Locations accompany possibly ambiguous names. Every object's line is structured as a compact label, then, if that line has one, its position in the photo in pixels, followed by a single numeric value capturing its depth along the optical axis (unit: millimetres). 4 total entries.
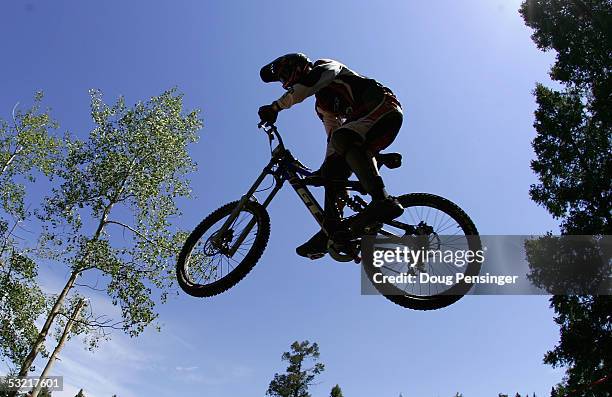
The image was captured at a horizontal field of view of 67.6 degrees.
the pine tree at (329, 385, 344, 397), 44844
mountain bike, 4707
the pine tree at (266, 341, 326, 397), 40500
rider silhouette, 4621
